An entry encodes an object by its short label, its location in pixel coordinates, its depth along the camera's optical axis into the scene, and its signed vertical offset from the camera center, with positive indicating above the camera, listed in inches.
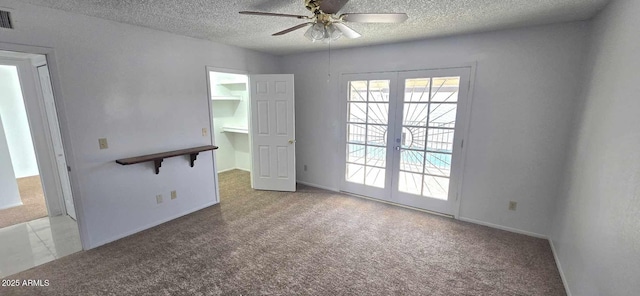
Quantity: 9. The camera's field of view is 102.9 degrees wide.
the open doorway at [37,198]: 100.8 -48.5
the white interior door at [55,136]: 115.5 -12.5
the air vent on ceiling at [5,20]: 79.0 +27.6
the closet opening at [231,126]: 207.8 -13.7
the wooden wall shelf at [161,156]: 107.1 -20.9
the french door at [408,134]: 124.3 -13.0
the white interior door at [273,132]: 158.7 -14.2
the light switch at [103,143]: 102.4 -13.5
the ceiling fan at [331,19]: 66.9 +26.2
